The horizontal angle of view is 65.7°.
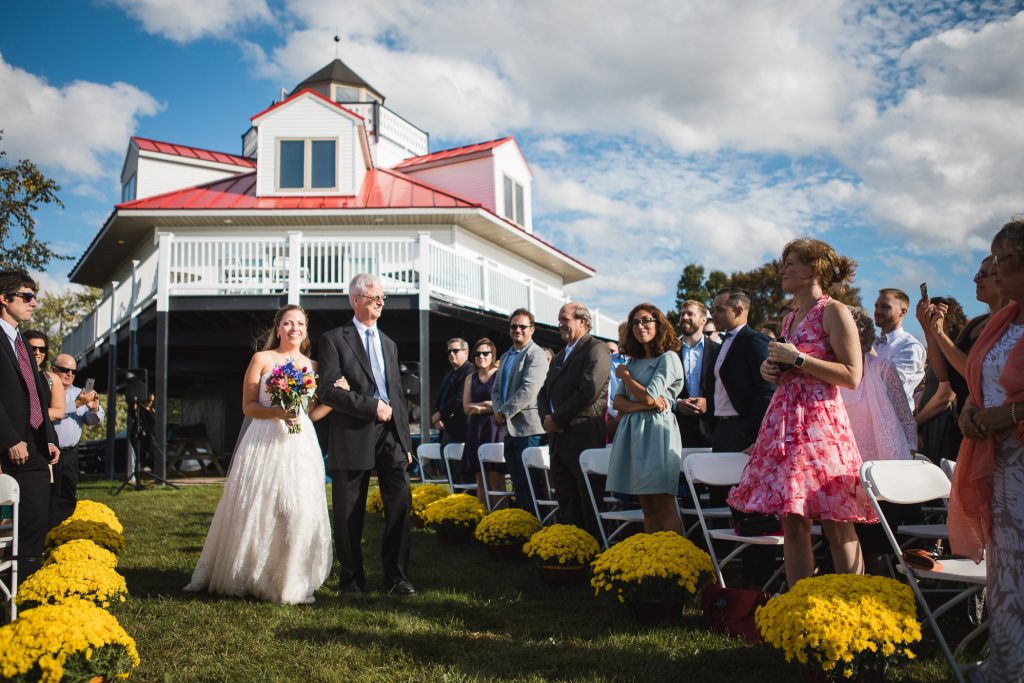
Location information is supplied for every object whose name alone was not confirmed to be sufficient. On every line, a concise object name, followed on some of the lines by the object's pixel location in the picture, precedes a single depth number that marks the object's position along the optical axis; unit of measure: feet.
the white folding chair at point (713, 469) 15.97
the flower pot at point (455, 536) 25.12
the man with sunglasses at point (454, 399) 33.53
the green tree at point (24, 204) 44.68
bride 17.29
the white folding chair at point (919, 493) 11.00
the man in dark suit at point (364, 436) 18.07
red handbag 13.46
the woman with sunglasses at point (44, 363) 20.52
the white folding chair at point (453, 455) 31.00
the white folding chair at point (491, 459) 27.53
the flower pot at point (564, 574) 18.21
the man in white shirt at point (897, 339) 22.07
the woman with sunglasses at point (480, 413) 30.27
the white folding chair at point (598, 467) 19.42
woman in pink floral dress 12.37
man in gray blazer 25.64
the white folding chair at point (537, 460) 23.00
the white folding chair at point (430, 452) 32.65
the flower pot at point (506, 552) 21.81
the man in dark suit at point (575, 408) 21.04
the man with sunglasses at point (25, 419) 15.08
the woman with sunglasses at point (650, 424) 17.66
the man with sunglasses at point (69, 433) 21.73
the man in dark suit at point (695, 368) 23.91
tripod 43.64
